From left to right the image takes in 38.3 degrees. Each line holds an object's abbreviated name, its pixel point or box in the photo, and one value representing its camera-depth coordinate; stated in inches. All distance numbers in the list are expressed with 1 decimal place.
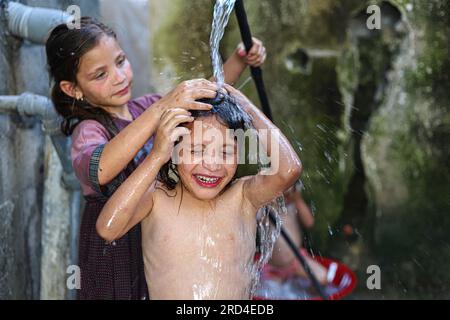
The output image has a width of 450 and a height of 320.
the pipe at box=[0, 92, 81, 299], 118.3
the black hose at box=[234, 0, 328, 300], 107.8
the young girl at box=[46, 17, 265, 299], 106.3
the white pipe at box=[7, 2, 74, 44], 118.9
